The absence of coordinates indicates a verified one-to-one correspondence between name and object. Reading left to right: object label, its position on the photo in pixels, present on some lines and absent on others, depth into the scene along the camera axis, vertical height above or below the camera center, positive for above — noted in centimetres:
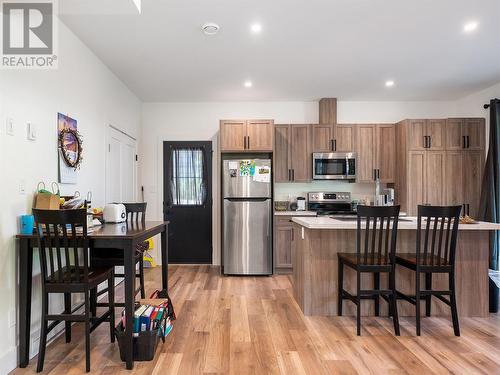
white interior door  377 +27
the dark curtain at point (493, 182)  409 +5
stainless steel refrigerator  446 -42
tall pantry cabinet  446 +34
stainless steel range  500 -26
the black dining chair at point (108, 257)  266 -63
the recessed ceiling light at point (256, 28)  277 +148
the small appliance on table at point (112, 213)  286 -25
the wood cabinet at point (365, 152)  484 +55
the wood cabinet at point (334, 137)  484 +79
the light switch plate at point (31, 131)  227 +43
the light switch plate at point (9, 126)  206 +42
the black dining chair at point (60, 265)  195 -51
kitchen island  292 -85
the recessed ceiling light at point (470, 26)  276 +148
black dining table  206 -61
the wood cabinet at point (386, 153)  482 +53
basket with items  216 -105
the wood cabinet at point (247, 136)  460 +77
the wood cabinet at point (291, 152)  484 +55
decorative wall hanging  268 +36
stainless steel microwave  481 +34
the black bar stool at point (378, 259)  251 -63
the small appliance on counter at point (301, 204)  495 -29
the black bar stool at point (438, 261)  248 -64
